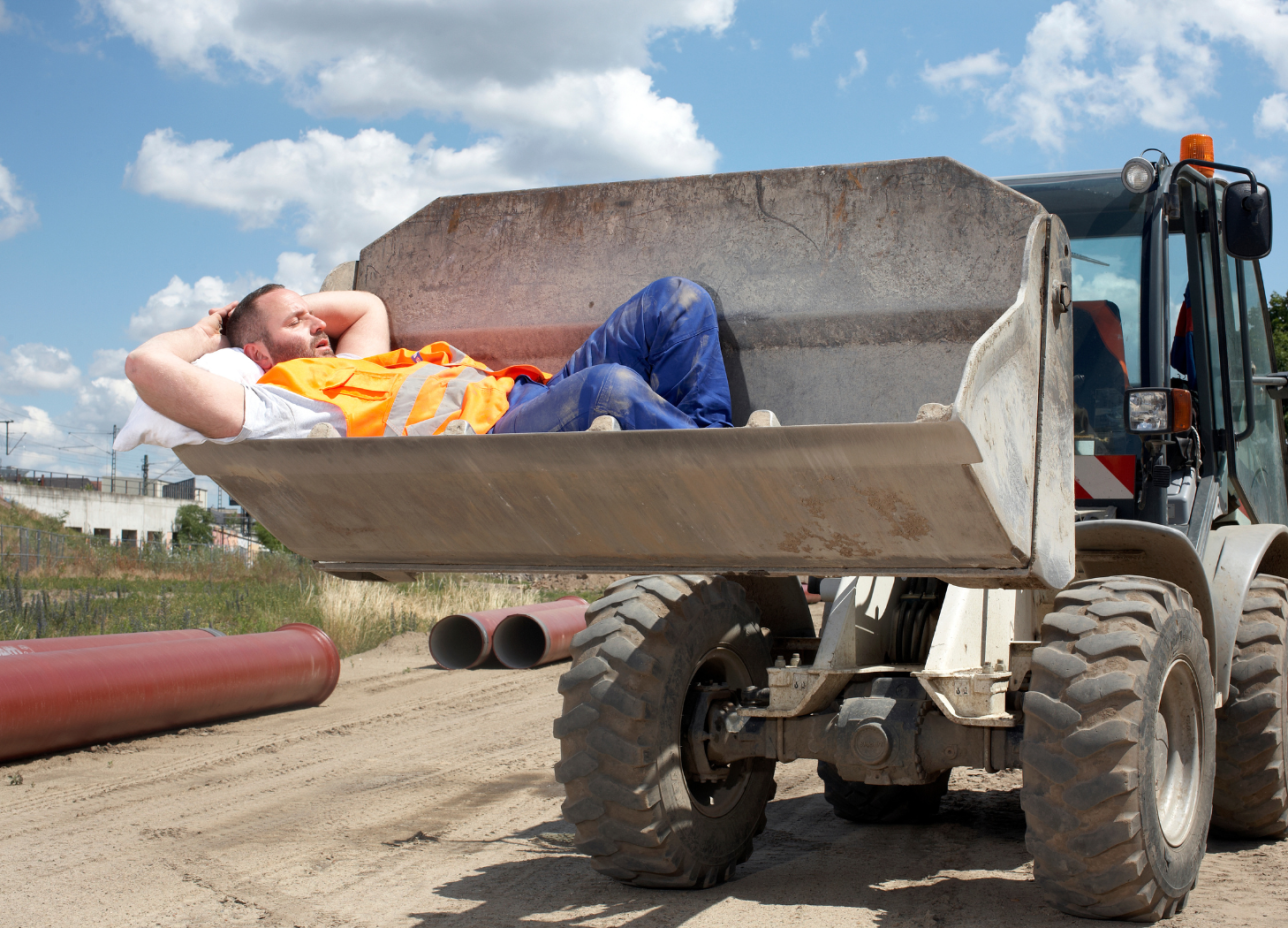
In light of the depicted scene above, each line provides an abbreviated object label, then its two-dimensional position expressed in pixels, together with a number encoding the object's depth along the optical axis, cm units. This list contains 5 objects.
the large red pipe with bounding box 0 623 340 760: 697
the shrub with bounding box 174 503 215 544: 6366
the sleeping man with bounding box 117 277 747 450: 346
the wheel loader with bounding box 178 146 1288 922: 329
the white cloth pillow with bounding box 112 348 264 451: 343
